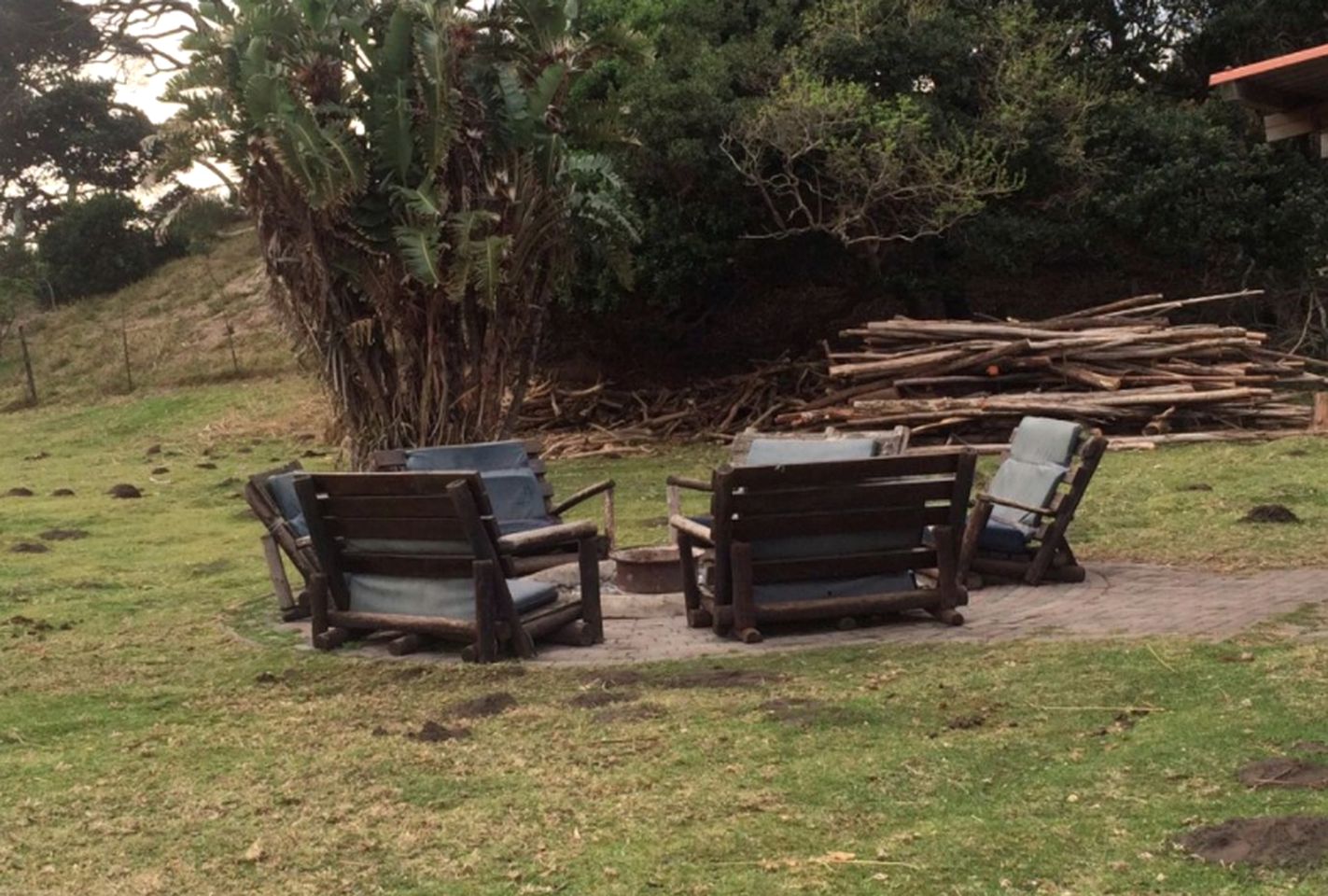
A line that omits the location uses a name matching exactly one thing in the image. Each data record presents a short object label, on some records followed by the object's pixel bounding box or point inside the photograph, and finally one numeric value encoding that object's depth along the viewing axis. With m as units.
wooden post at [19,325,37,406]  30.52
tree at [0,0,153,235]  36.62
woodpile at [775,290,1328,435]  16.80
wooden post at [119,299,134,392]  30.41
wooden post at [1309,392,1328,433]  15.98
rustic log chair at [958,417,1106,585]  8.05
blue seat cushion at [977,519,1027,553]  8.30
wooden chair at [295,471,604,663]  6.67
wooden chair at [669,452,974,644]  6.84
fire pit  8.58
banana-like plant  13.54
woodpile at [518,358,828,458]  19.95
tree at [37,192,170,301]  38.94
